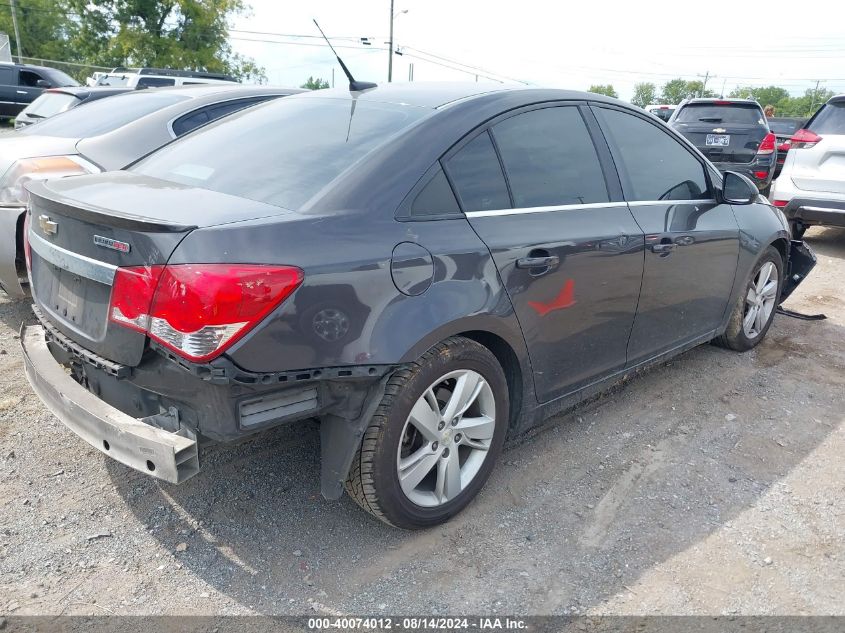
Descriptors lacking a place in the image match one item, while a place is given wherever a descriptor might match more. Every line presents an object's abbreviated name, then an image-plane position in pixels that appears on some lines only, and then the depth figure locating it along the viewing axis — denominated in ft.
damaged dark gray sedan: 6.93
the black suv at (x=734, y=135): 33.01
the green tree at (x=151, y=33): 127.75
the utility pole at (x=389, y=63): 133.39
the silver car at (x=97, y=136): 14.17
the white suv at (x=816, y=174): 23.68
